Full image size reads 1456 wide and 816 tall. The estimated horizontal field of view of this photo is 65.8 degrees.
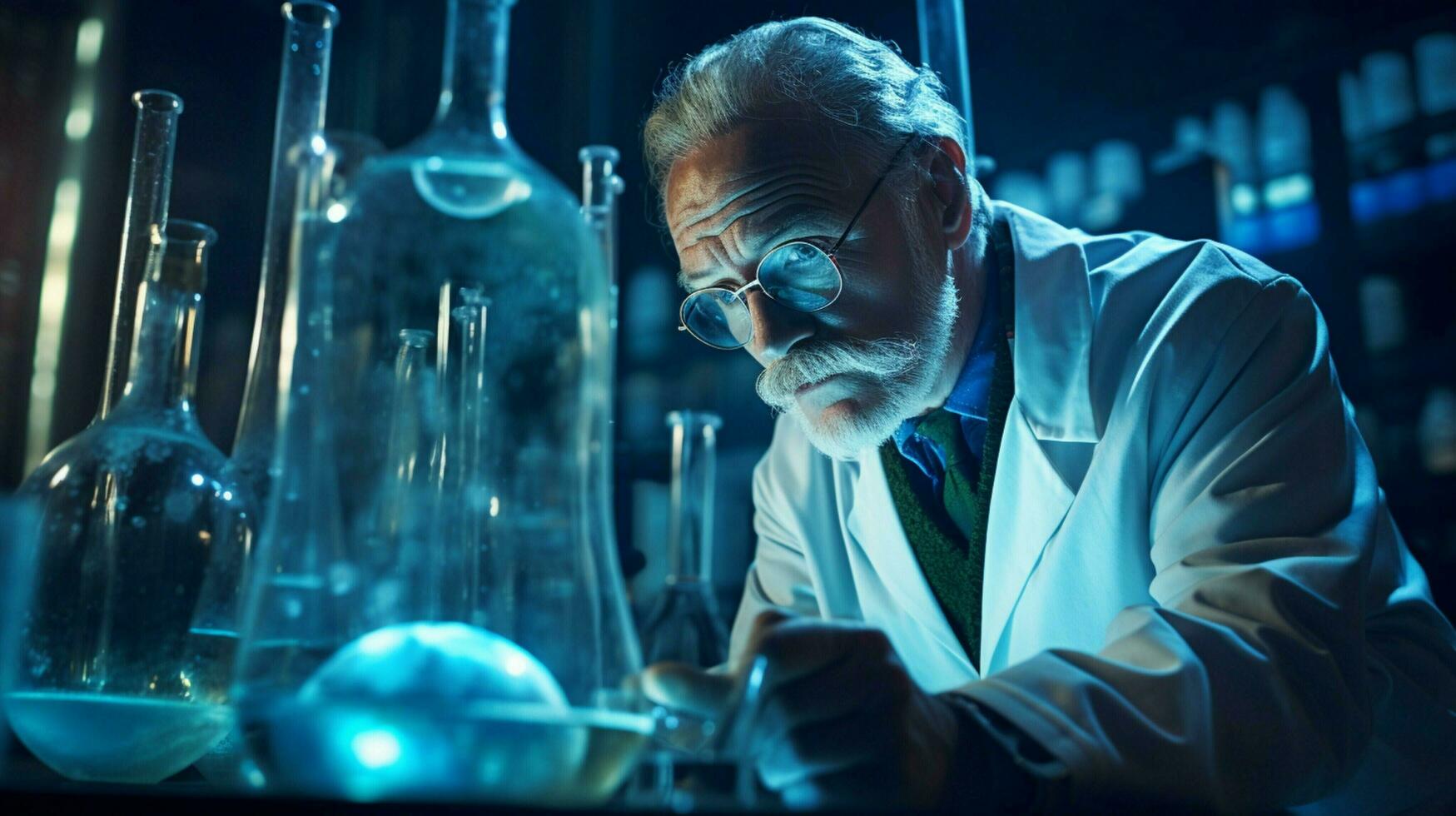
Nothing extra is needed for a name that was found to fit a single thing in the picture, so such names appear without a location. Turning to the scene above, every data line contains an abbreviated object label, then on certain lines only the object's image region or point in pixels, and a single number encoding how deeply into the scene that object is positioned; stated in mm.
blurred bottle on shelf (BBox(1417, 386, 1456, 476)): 2258
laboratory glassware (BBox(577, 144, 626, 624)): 529
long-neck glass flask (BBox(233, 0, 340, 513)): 671
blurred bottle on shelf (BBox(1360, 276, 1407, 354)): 2328
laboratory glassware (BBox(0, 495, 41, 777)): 439
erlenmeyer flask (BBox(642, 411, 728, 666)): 605
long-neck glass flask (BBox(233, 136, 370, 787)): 464
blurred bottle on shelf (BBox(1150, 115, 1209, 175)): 2545
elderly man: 587
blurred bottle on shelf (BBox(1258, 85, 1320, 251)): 2422
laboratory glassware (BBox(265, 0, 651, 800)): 497
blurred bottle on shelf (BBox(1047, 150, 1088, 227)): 2639
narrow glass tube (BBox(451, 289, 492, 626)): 528
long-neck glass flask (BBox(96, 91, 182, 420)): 777
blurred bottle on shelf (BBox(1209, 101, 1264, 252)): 2473
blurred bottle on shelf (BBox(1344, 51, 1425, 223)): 2340
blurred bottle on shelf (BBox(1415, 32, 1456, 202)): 2285
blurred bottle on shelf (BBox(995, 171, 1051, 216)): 2701
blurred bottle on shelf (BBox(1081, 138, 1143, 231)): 2545
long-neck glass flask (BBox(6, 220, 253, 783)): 658
